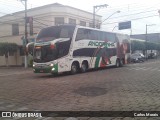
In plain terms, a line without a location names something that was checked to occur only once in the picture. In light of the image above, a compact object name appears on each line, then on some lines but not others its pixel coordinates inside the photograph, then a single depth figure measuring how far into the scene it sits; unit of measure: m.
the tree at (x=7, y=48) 22.16
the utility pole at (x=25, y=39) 20.96
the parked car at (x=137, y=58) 28.17
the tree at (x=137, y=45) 33.77
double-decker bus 12.09
